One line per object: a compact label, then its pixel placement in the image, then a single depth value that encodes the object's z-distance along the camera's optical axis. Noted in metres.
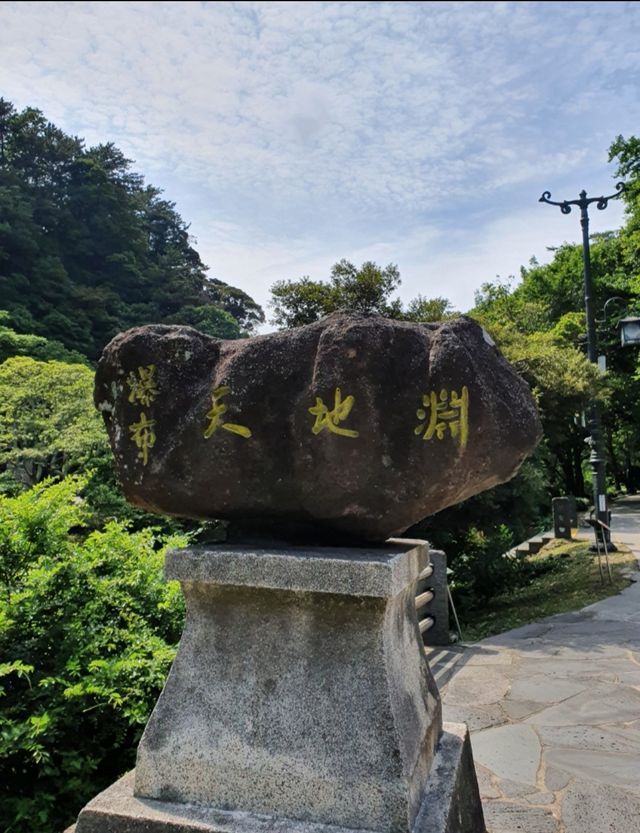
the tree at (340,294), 11.45
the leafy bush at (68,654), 3.03
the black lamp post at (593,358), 9.52
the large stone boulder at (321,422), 2.12
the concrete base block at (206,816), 2.01
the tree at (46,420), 12.02
